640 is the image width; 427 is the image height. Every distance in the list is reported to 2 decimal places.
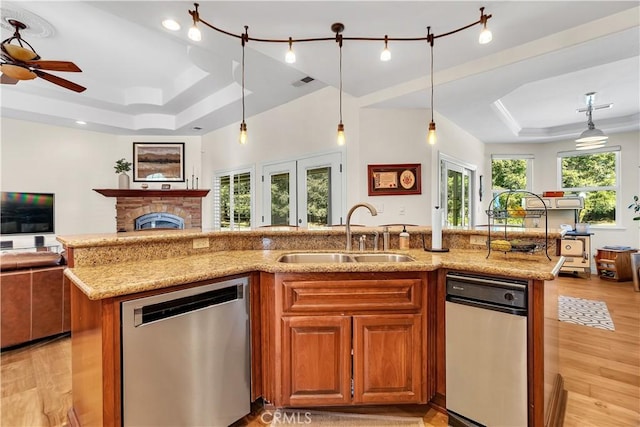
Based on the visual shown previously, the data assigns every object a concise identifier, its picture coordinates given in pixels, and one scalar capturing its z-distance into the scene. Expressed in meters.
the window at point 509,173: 6.25
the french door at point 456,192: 4.38
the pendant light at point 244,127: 2.39
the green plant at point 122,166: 5.99
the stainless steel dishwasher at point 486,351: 1.49
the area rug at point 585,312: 3.19
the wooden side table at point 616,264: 4.88
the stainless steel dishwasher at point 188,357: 1.29
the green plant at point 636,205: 4.61
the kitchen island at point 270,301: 1.27
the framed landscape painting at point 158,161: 6.26
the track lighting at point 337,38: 2.14
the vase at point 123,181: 5.94
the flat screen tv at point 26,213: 5.12
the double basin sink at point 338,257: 2.09
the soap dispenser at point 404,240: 2.31
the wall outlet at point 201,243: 2.15
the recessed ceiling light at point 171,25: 2.28
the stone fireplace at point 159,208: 6.07
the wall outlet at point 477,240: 2.21
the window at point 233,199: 5.48
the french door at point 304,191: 4.19
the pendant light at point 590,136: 4.22
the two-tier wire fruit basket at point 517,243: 1.83
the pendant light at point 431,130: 2.25
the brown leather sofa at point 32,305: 2.48
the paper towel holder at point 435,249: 2.16
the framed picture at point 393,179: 3.94
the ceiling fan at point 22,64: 2.71
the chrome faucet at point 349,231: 2.06
